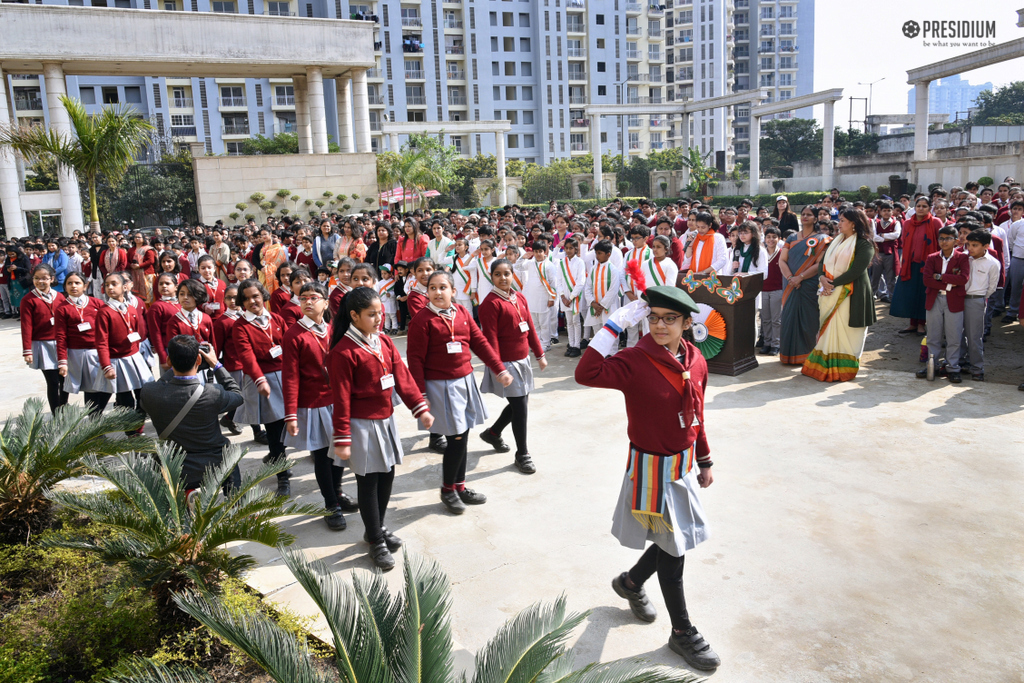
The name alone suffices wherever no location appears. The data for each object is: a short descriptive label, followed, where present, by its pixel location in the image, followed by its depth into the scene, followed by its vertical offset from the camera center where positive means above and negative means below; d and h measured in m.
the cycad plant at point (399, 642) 2.75 -1.55
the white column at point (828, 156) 35.15 +2.54
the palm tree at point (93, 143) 17.00 +2.14
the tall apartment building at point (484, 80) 55.47 +12.34
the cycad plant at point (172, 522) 3.71 -1.46
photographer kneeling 4.49 -1.03
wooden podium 8.52 -1.26
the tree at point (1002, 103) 63.12 +8.29
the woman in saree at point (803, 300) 8.66 -1.04
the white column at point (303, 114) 28.98 +4.41
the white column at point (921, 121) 25.80 +2.93
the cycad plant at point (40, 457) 4.99 -1.44
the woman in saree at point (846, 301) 7.92 -0.99
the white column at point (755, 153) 38.50 +3.04
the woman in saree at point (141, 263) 11.56 -0.46
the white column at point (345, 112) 28.75 +4.33
